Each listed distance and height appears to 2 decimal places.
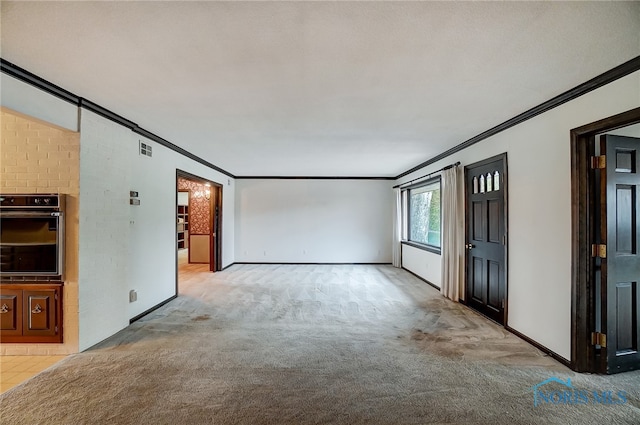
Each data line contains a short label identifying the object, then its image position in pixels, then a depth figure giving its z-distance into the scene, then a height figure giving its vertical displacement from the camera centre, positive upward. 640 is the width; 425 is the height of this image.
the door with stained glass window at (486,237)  3.88 -0.32
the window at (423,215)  6.36 +0.00
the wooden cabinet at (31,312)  2.99 -0.96
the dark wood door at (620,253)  2.61 -0.34
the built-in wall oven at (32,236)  2.97 -0.20
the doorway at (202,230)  7.45 -0.40
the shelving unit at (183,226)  11.81 -0.43
